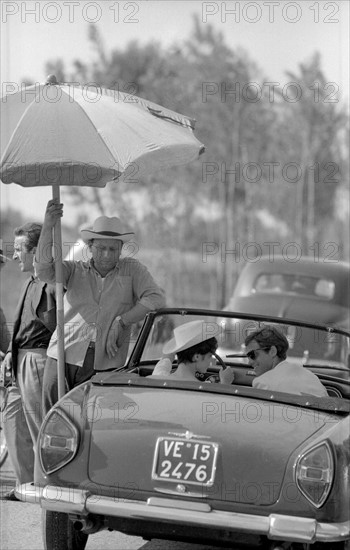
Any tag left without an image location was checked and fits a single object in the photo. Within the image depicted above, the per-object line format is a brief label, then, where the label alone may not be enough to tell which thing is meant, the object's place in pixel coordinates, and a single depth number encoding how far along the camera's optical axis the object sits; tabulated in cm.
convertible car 873
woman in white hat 1059
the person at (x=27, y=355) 1266
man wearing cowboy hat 1230
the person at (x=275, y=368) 1047
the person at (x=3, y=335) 1469
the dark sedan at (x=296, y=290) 2581
